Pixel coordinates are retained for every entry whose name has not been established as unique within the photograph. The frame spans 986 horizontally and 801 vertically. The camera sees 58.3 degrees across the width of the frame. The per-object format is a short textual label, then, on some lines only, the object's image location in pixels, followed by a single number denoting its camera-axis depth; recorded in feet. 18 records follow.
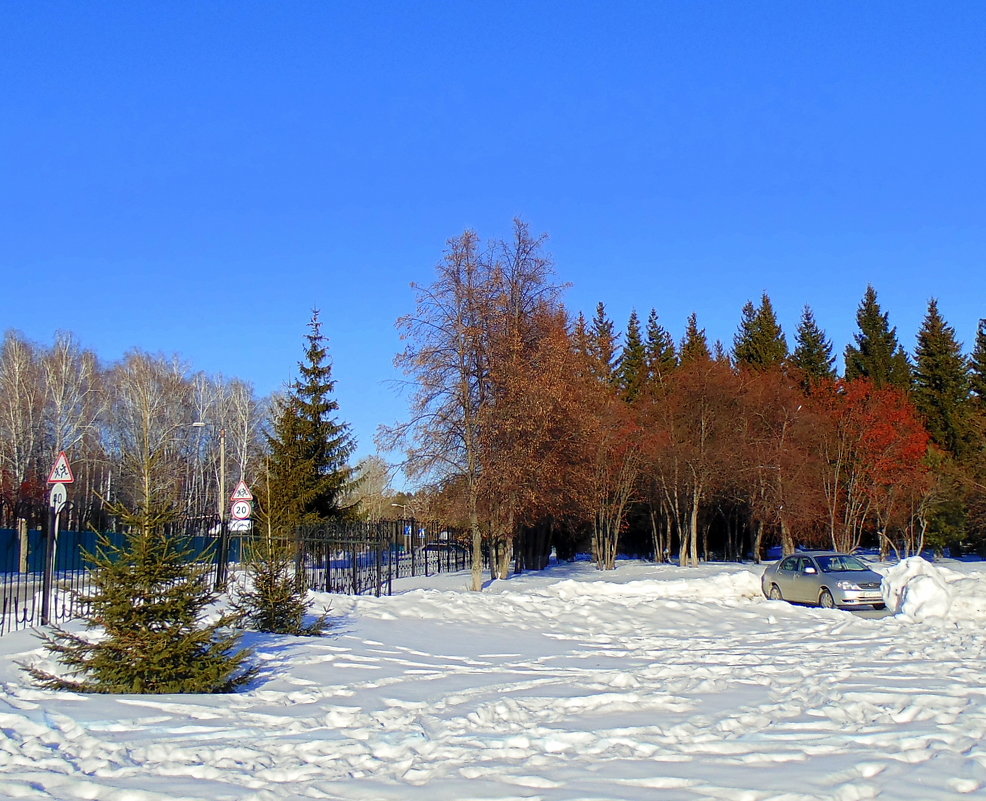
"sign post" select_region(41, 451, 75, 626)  44.19
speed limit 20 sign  65.46
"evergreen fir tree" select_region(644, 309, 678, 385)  232.32
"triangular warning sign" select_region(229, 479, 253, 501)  67.21
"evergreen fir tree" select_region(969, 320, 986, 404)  219.61
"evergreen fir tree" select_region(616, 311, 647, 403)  205.26
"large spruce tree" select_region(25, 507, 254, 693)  29.40
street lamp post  58.80
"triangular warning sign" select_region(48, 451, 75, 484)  45.91
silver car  65.92
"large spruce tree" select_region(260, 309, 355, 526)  112.88
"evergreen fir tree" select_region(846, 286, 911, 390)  216.54
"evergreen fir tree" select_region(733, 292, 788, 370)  222.69
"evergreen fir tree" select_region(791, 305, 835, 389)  229.04
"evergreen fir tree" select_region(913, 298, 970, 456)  205.87
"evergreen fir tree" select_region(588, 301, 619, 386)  125.02
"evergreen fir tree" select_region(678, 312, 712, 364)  211.25
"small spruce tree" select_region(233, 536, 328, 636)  44.19
